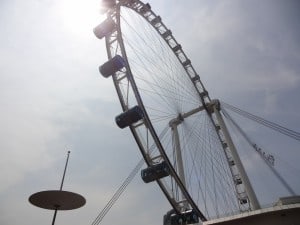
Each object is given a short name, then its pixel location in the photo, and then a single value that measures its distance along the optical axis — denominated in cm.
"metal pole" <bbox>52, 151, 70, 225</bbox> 1200
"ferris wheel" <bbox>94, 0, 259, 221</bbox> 2138
